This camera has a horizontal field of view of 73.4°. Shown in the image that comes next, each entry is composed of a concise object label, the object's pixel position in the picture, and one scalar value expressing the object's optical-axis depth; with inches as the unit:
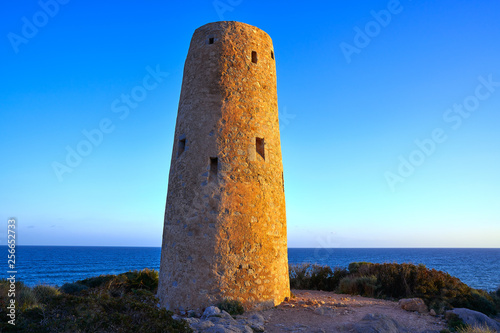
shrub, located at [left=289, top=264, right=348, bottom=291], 542.6
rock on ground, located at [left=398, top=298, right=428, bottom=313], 367.2
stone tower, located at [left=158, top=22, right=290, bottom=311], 334.6
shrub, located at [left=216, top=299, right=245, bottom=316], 312.6
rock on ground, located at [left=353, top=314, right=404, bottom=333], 259.0
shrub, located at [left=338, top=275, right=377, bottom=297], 480.7
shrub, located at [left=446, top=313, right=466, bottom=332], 303.9
